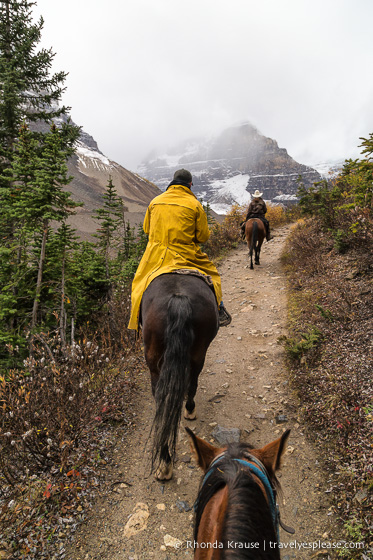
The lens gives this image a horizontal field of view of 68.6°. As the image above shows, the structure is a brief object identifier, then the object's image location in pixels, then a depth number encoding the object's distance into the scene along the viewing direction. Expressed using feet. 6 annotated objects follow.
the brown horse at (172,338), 8.29
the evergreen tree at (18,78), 26.40
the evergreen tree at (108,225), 25.94
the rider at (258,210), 33.81
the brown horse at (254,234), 32.07
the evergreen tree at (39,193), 18.63
